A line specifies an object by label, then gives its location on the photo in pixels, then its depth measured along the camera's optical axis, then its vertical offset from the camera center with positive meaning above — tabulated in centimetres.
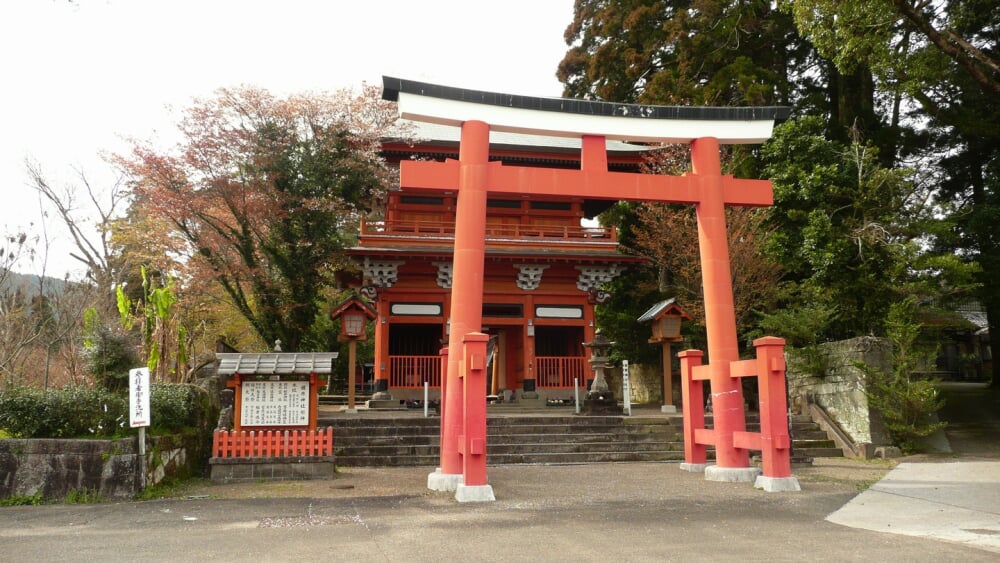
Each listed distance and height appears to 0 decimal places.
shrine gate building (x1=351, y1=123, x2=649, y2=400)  1775 +269
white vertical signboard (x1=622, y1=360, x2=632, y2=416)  1554 -45
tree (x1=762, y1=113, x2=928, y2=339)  1482 +325
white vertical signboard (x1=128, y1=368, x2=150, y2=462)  823 -28
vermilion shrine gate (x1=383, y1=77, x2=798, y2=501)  846 +246
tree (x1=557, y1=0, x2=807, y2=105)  2012 +1036
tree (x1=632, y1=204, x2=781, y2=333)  1770 +318
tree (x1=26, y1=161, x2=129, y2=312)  2180 +458
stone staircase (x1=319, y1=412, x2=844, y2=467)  1192 -130
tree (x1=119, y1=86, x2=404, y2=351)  1691 +466
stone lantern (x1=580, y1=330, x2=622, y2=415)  1505 -43
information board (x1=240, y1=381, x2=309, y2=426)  1064 -46
